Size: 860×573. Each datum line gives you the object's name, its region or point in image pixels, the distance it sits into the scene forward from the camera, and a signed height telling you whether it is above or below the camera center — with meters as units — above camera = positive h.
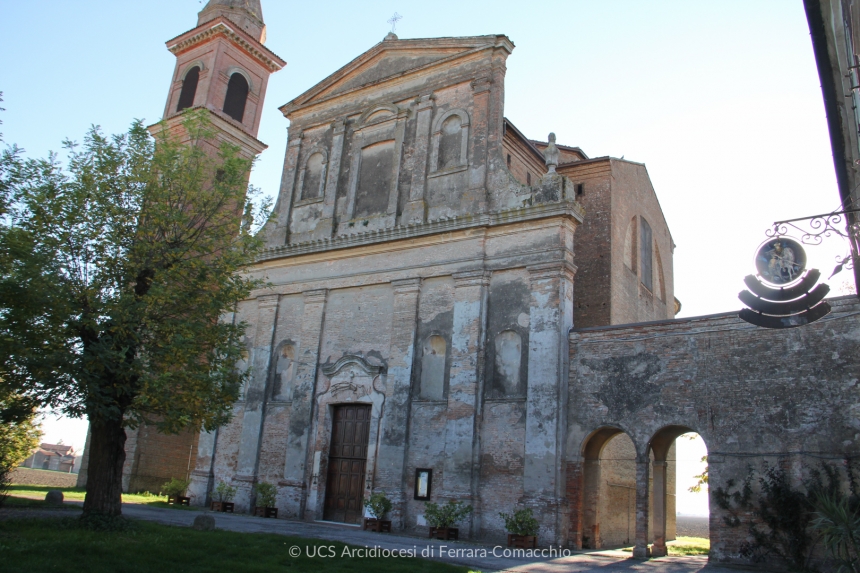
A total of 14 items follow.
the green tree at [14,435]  11.53 -0.19
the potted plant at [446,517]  16.03 -1.31
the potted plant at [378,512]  17.05 -1.39
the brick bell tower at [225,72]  27.80 +15.56
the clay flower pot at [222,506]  19.94 -1.79
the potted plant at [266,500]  19.25 -1.47
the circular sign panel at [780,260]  7.18 +2.37
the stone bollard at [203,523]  12.92 -1.51
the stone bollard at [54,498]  15.71 -1.52
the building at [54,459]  62.72 -2.62
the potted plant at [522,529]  14.83 -1.35
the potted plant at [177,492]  20.78 -1.57
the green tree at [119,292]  11.30 +2.49
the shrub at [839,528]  10.26 -0.55
